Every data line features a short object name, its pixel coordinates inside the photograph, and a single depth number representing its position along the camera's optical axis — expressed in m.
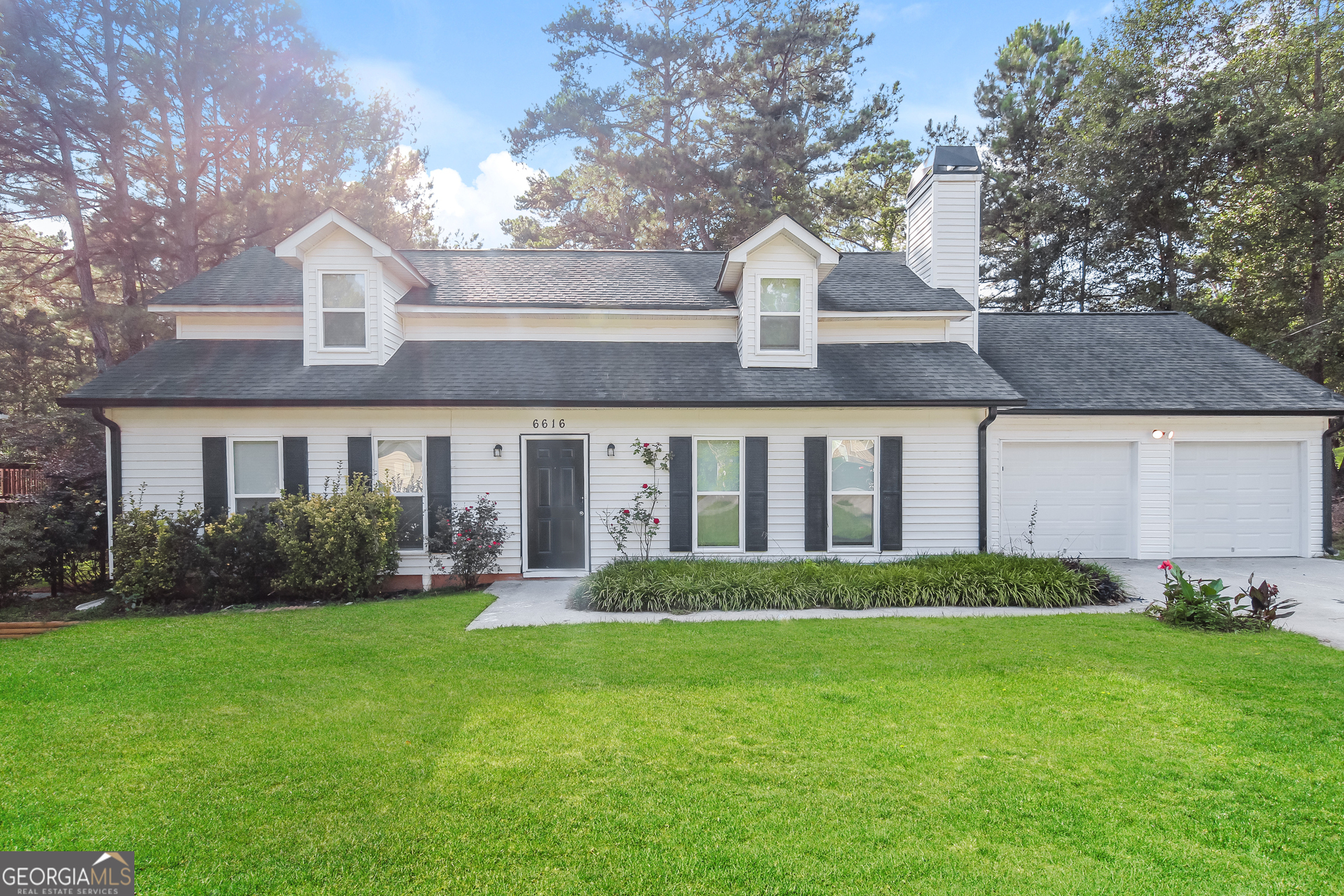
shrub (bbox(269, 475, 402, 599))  7.88
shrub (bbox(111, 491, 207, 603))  7.67
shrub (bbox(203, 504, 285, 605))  7.88
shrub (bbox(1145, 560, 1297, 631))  6.31
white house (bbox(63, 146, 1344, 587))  8.96
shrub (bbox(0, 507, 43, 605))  7.86
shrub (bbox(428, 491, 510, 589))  8.79
